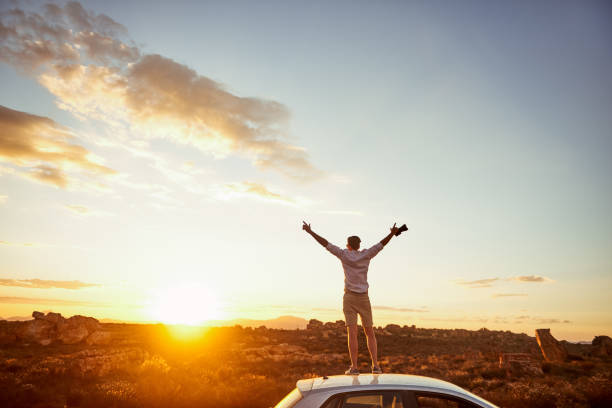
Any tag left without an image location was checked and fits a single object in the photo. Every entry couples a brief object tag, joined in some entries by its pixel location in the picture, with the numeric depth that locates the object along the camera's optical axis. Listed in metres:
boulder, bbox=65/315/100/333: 40.16
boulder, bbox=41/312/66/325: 39.62
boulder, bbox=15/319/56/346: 37.29
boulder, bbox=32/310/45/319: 40.22
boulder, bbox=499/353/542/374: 23.83
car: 4.15
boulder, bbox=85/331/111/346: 39.52
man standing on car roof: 7.84
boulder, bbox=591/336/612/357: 40.19
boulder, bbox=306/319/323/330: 75.19
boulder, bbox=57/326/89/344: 38.34
